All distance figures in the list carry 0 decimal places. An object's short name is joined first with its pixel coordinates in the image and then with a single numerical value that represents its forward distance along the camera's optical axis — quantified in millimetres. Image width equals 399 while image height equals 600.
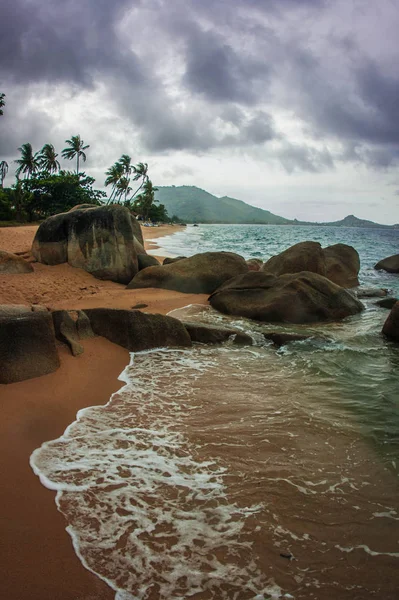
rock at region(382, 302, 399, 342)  7959
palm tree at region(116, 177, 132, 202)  66125
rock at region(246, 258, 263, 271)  16336
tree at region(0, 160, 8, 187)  58125
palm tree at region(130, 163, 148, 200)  69312
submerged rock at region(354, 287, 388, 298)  12977
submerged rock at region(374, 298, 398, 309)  11148
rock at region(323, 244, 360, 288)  15180
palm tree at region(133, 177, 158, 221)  76750
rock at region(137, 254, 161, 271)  13412
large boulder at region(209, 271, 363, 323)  9109
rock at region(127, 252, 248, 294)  11680
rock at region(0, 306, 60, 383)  4910
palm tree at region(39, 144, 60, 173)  54531
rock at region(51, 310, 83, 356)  6005
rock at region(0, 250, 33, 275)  11328
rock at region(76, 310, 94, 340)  6484
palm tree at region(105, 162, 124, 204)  65075
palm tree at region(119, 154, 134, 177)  65438
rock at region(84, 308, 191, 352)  6613
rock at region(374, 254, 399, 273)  21359
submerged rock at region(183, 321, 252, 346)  7160
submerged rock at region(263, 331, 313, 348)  7301
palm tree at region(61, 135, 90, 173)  56562
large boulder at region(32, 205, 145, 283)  12227
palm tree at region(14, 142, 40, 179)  51219
